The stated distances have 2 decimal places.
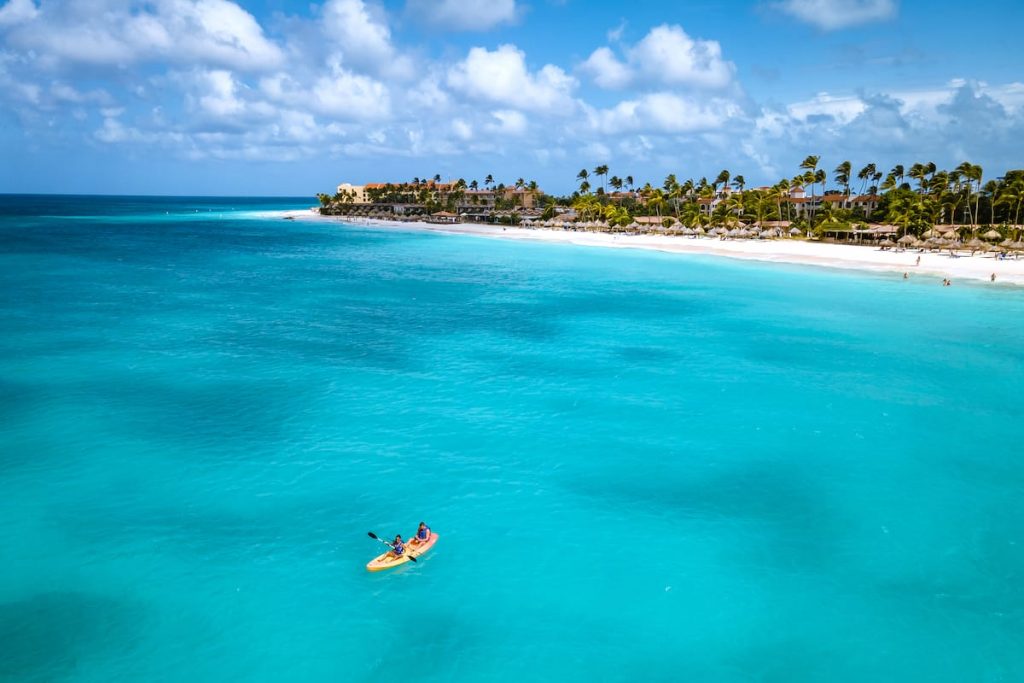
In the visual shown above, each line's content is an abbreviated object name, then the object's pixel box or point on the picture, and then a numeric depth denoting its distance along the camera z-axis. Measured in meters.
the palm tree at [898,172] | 99.52
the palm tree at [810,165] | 101.88
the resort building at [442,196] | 163.12
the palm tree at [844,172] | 104.94
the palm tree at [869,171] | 105.94
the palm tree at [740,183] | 122.64
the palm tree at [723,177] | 123.72
